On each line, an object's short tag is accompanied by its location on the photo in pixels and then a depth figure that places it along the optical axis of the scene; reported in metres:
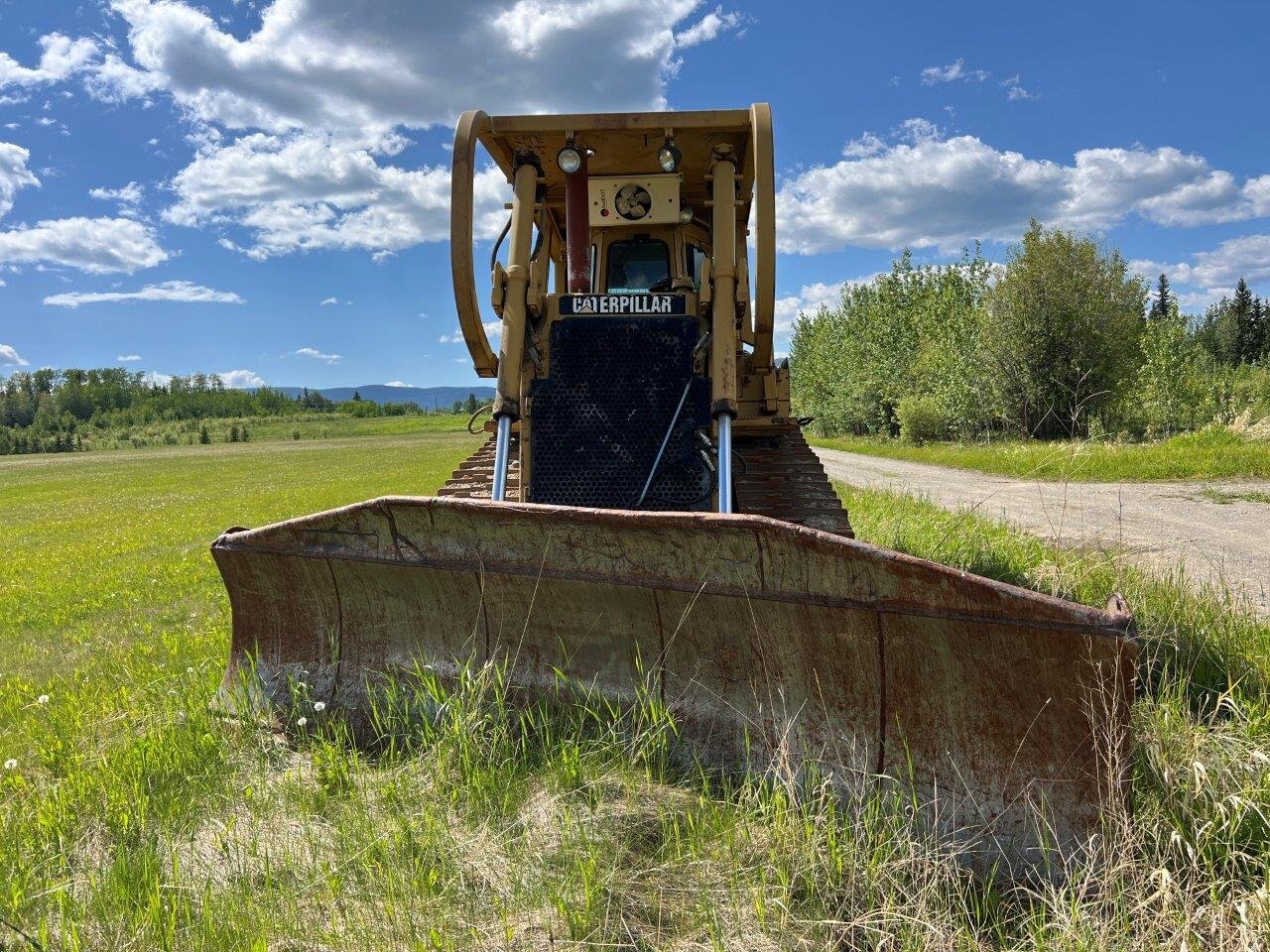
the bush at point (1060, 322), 26.17
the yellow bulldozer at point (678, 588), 2.50
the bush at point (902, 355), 29.05
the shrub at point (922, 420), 30.52
